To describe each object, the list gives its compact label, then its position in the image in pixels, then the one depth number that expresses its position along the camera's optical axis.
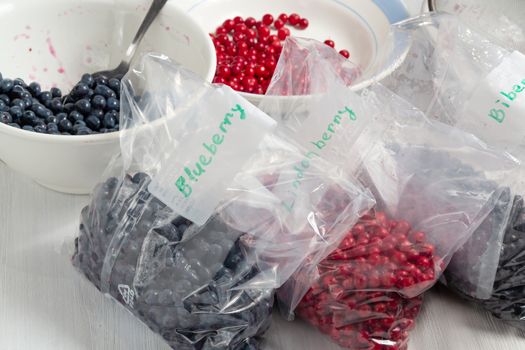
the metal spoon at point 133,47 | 0.91
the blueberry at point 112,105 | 0.82
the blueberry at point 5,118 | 0.78
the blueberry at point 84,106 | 0.81
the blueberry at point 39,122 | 0.80
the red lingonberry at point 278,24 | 1.10
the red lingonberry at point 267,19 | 1.11
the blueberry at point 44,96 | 0.85
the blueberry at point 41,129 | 0.78
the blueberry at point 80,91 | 0.84
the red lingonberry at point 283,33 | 1.08
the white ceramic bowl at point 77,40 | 0.86
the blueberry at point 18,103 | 0.82
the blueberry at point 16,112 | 0.80
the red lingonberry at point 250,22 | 1.10
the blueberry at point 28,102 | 0.83
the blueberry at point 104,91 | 0.83
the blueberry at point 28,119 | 0.80
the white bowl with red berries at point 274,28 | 1.02
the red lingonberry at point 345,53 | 1.04
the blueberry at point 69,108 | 0.83
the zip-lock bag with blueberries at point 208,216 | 0.63
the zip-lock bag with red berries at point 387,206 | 0.67
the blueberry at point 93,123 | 0.80
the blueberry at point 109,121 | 0.80
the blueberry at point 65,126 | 0.79
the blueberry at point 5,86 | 0.85
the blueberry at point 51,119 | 0.80
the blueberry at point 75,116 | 0.80
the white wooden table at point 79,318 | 0.70
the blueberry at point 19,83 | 0.86
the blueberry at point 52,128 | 0.78
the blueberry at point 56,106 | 0.84
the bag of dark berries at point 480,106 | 0.68
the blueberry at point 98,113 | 0.81
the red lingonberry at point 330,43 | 1.06
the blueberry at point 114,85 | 0.86
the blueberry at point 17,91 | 0.84
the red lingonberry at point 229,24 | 1.09
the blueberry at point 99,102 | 0.82
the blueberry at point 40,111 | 0.82
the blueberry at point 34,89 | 0.86
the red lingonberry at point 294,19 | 1.11
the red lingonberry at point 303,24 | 1.11
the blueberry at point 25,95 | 0.84
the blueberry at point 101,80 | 0.86
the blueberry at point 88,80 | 0.85
